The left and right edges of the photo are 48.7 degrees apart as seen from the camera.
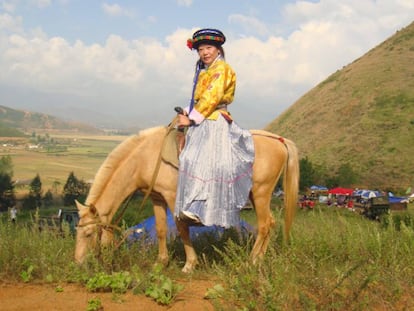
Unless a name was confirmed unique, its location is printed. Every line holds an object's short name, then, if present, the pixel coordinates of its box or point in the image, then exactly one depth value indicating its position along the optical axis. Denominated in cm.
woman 518
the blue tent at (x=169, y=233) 567
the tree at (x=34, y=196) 4683
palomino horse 519
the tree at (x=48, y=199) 4814
